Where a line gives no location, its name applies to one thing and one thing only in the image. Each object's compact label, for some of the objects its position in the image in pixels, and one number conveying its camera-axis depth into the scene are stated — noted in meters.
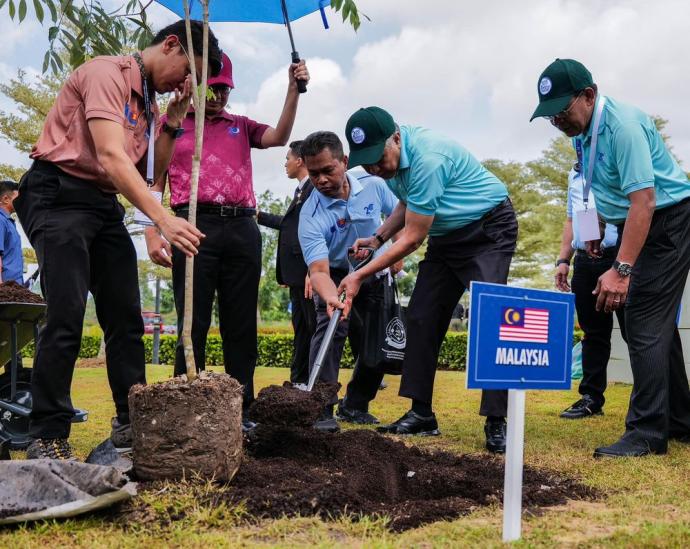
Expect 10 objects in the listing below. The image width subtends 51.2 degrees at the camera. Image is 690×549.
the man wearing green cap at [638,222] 3.58
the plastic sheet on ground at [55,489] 2.32
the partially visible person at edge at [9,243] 6.87
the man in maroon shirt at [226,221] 4.18
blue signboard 2.11
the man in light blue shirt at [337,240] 4.38
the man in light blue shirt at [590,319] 5.41
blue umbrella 4.14
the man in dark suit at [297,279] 5.29
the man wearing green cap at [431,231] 3.89
